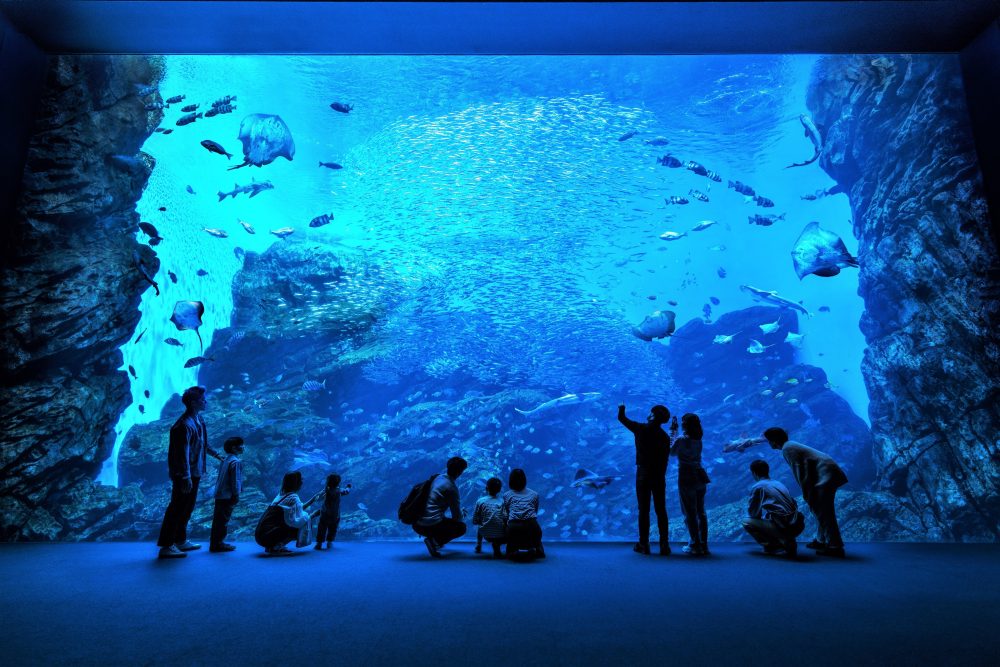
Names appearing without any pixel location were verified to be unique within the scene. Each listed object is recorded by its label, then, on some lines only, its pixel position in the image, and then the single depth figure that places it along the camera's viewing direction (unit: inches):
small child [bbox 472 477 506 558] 188.7
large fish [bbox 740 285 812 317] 470.6
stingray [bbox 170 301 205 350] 356.5
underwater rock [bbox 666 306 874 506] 631.8
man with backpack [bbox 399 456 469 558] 189.2
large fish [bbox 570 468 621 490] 296.5
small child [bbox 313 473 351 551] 216.8
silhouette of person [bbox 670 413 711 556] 186.5
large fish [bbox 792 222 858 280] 335.3
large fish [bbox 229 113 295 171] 372.5
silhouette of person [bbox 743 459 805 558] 176.2
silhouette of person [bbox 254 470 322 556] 192.5
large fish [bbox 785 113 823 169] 397.1
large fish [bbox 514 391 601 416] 678.0
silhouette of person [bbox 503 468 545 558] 180.4
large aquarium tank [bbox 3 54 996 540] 460.4
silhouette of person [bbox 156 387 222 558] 175.8
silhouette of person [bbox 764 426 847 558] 184.4
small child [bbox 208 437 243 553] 200.4
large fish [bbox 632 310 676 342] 431.8
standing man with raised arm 189.2
